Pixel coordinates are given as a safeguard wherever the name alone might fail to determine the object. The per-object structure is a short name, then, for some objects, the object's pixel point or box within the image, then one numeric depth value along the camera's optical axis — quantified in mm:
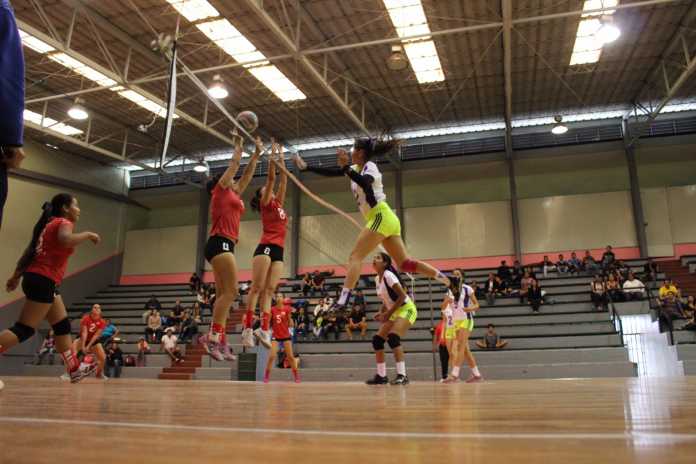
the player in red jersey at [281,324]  10320
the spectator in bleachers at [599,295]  14422
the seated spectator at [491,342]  13221
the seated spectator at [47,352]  17422
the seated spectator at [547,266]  18131
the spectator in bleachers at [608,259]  16375
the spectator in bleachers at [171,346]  15881
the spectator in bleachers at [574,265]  17531
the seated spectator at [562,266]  18031
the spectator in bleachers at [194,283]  21172
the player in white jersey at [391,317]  6625
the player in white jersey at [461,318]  9562
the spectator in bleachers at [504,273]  17016
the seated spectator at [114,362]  15388
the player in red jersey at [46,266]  4586
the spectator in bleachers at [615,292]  14214
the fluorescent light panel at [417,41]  12555
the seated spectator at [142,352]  16125
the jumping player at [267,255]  6273
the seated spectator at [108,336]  13045
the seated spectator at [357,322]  14797
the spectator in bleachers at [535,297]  15086
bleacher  12117
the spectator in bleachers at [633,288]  14000
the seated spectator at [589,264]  17016
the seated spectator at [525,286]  15725
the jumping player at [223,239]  5359
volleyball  6156
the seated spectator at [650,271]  15709
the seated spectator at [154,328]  17266
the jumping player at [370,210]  5184
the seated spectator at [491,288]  15984
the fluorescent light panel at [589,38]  12773
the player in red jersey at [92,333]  10461
